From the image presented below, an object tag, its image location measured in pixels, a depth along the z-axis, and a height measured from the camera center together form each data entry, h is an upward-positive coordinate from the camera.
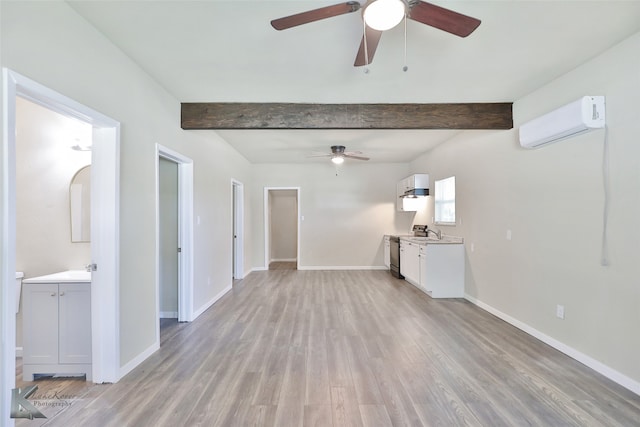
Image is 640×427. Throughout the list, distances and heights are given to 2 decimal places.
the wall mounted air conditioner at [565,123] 2.46 +0.83
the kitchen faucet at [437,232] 5.54 -0.38
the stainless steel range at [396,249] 6.00 -0.77
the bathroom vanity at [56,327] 2.35 -0.90
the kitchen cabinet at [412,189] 6.00 +0.51
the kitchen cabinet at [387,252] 6.85 -0.93
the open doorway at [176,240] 3.72 -0.33
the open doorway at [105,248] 2.31 -0.26
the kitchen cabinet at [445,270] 4.74 -0.93
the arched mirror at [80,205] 2.82 +0.10
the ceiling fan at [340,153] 5.32 +1.11
